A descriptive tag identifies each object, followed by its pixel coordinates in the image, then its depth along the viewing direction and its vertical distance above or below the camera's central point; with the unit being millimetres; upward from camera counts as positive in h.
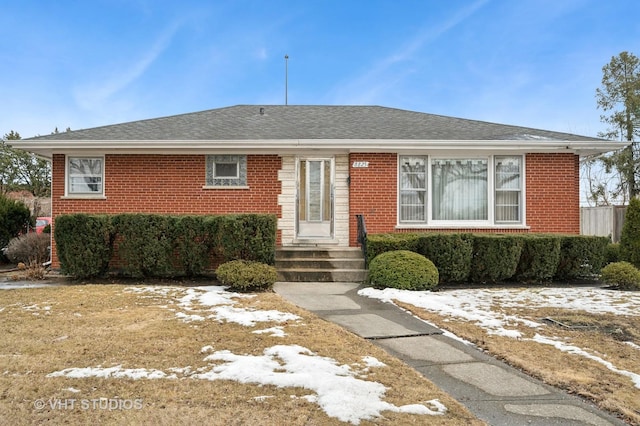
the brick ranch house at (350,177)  10234 +907
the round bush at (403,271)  7996 -1107
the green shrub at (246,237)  8305 -464
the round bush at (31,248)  11008 -930
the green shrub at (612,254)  10516 -980
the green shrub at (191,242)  8594 -590
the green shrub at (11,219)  12234 -192
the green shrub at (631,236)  9422 -473
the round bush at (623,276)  8523 -1234
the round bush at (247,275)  7711 -1147
